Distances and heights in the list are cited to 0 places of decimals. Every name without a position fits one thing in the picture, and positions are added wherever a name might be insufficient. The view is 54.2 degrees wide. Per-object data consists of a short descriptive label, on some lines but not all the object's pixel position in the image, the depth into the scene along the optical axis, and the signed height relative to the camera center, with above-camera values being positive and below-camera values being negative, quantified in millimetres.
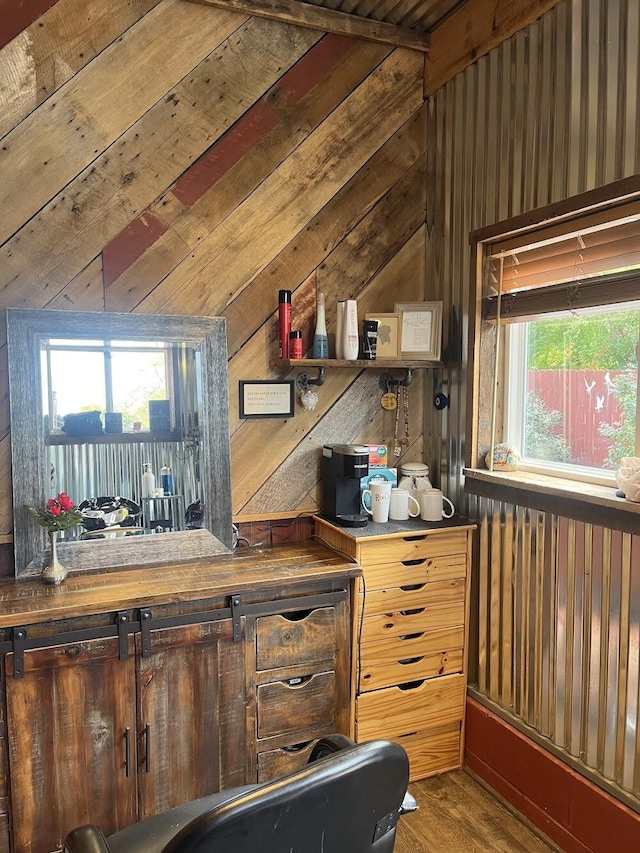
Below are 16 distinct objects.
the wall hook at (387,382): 2777 +27
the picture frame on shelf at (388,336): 2658 +222
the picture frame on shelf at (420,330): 2635 +245
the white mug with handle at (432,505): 2533 -474
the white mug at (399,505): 2531 -473
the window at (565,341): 1905 +164
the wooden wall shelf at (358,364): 2455 +96
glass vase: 2074 -602
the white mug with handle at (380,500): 2482 -445
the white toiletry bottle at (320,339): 2523 +199
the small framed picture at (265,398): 2531 -39
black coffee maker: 2438 -377
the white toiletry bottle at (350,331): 2521 +231
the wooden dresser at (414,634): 2326 -947
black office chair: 857 -610
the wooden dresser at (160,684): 1843 -951
